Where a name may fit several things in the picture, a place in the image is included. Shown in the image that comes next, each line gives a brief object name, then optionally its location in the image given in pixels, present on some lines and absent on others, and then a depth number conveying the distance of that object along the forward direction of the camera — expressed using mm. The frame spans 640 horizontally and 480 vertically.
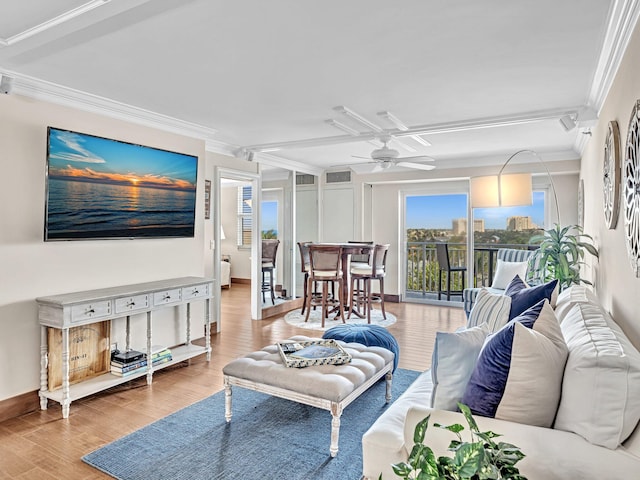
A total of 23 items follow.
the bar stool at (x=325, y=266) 5664
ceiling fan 4547
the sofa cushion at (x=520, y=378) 1491
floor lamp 4648
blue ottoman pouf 3508
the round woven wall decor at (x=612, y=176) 2523
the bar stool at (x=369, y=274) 5766
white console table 2996
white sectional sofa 1331
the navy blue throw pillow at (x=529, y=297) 2760
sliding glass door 7137
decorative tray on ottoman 2650
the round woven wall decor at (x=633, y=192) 1938
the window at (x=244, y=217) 9477
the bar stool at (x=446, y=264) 7156
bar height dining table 5781
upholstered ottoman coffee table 2383
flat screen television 3207
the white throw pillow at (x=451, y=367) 1707
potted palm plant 3820
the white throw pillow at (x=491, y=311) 2779
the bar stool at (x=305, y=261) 6091
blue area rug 2262
